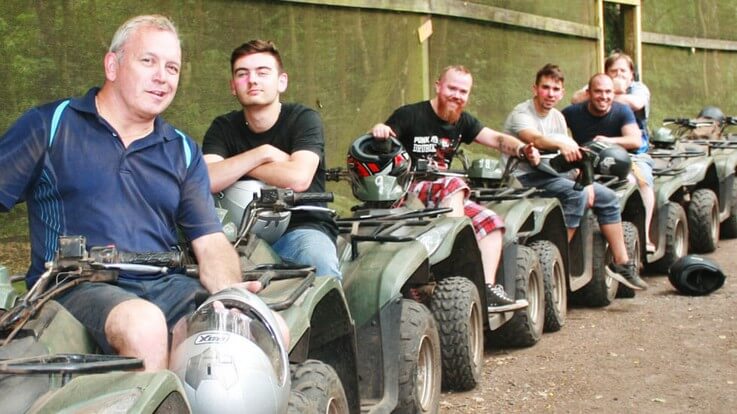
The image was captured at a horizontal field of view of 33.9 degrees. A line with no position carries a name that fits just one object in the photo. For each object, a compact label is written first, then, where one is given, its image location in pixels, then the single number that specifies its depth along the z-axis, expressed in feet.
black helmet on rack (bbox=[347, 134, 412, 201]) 21.26
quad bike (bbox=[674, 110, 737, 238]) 40.88
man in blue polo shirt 12.82
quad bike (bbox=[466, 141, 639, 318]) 26.66
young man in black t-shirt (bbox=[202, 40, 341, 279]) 17.11
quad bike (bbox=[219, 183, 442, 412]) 15.02
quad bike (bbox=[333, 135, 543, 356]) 20.10
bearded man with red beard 23.40
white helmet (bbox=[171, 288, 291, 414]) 10.36
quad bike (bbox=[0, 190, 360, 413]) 9.46
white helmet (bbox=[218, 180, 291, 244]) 16.30
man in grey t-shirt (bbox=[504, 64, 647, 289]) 29.00
